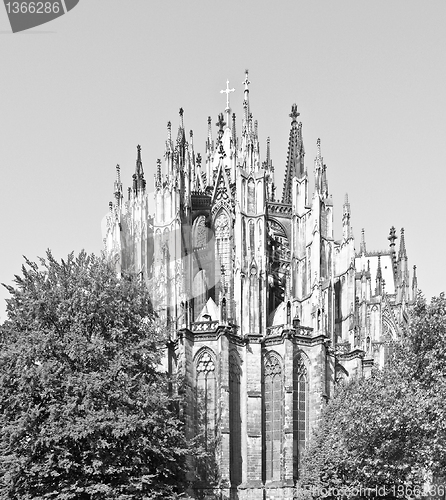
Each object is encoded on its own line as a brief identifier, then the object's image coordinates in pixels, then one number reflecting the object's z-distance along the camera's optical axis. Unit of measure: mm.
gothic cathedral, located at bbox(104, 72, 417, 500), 67000
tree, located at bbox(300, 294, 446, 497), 42719
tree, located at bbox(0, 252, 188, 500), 46062
